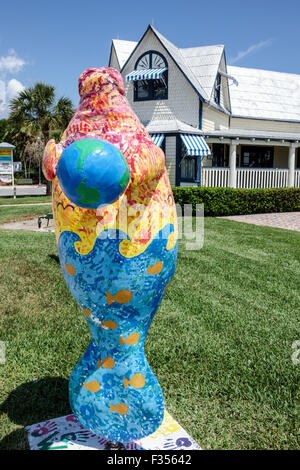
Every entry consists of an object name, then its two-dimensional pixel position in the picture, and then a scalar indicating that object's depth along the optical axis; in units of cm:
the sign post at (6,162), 2259
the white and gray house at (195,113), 1717
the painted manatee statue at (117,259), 187
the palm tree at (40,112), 2250
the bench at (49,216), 961
